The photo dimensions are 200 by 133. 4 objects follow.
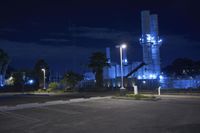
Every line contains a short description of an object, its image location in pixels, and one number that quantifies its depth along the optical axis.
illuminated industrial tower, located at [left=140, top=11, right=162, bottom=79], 80.88
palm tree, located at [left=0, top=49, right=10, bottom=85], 91.46
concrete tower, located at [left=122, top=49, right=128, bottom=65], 102.99
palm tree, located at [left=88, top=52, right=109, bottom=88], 61.03
